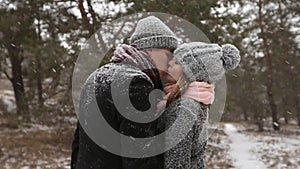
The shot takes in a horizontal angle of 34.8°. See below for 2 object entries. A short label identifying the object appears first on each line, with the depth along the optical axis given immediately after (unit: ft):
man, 6.37
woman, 6.56
